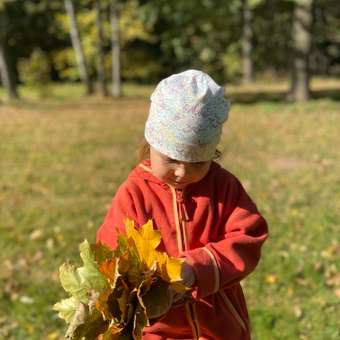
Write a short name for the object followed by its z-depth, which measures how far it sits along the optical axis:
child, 2.15
